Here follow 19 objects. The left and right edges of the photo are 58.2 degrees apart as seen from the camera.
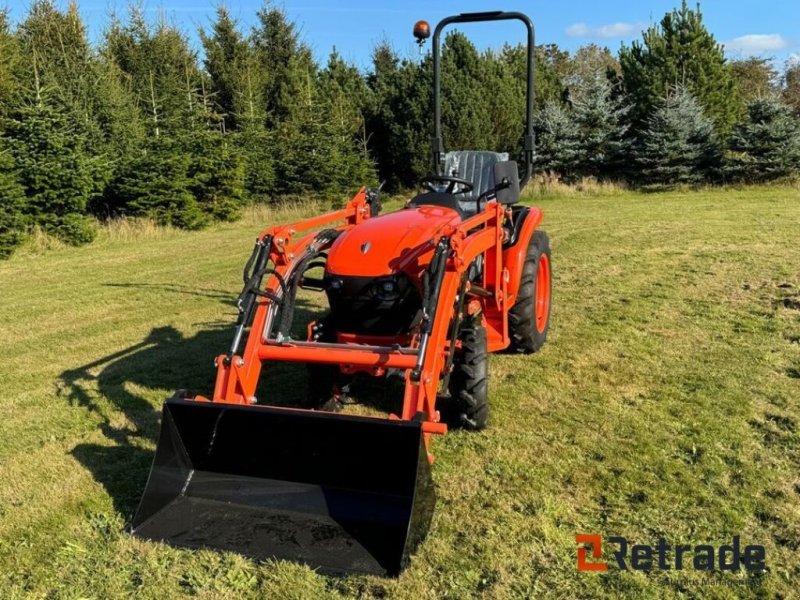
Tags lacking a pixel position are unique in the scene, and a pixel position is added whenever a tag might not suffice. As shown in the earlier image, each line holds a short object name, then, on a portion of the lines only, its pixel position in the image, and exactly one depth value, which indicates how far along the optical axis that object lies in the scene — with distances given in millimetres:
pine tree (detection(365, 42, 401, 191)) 20922
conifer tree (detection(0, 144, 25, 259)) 11539
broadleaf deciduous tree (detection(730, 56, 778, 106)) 29797
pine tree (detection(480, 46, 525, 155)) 20203
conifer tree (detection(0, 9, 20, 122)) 14219
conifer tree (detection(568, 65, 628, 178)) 19781
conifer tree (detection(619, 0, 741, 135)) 20141
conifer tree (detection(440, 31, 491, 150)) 19266
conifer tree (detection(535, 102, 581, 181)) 19938
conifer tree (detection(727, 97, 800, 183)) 17188
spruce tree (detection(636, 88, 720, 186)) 18156
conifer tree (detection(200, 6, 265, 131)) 20438
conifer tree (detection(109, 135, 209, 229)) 14523
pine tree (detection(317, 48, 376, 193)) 18922
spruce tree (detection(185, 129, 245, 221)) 15516
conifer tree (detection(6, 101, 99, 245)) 12156
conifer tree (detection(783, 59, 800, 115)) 28997
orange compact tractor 2895
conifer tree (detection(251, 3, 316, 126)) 20844
